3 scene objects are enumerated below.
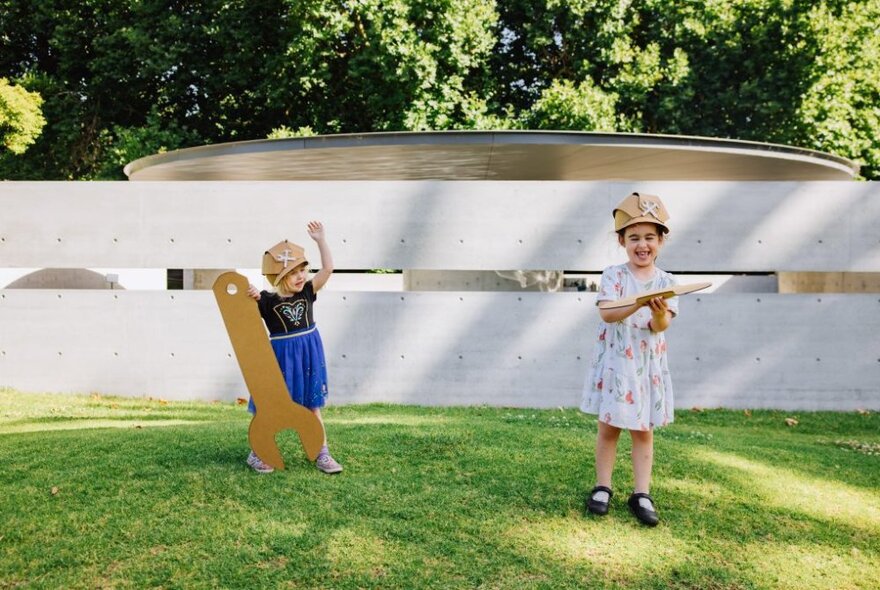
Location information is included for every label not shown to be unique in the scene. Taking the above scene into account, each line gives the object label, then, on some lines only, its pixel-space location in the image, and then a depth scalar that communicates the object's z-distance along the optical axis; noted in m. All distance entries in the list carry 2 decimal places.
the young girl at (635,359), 3.69
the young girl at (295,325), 4.48
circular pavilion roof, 8.33
